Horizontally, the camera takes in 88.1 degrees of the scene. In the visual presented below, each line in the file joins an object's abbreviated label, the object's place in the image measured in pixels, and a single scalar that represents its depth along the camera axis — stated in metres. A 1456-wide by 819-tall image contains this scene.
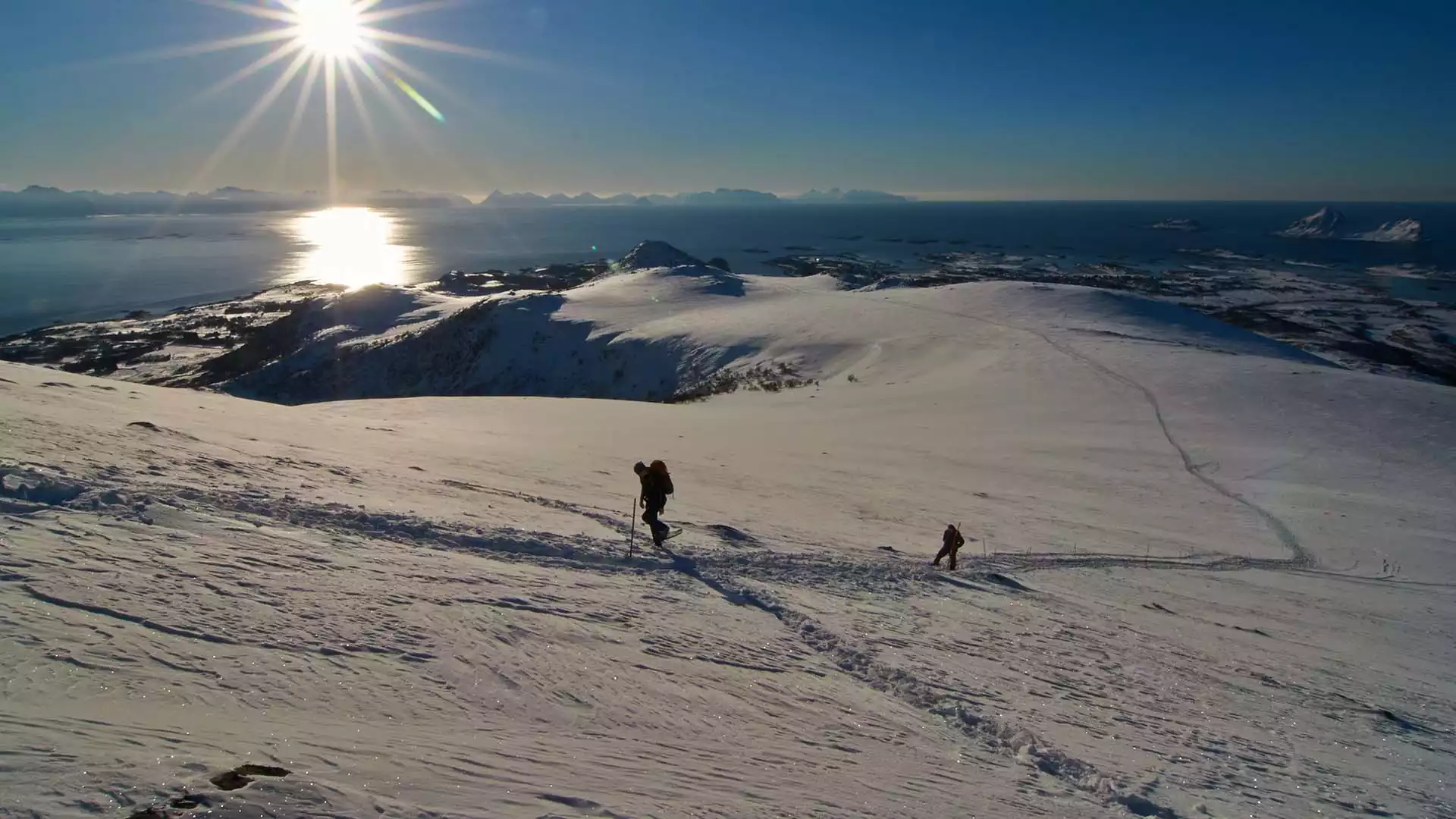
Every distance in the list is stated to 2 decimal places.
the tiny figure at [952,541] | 12.20
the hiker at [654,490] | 11.27
